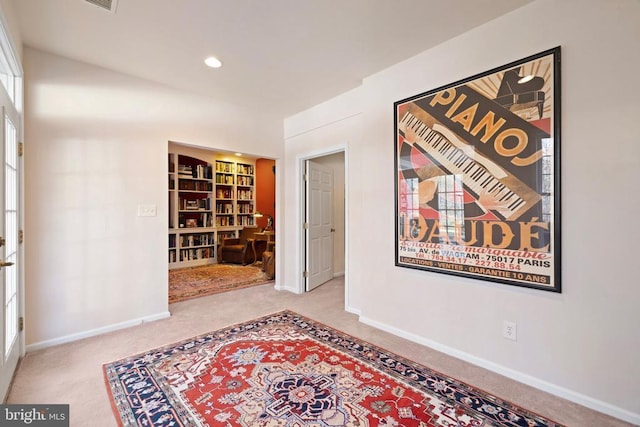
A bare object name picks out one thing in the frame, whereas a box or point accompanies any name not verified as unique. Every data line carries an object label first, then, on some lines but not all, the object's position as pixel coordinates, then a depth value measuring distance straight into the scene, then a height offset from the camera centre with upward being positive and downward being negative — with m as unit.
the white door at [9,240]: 1.73 -0.19
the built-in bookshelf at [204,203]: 5.91 +0.22
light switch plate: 3.08 +0.02
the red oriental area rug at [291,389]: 1.63 -1.18
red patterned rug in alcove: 4.13 -1.16
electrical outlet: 2.02 -0.86
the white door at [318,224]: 4.28 -0.21
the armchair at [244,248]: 6.19 -0.80
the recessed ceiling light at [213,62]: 2.65 +1.43
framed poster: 1.88 +0.27
